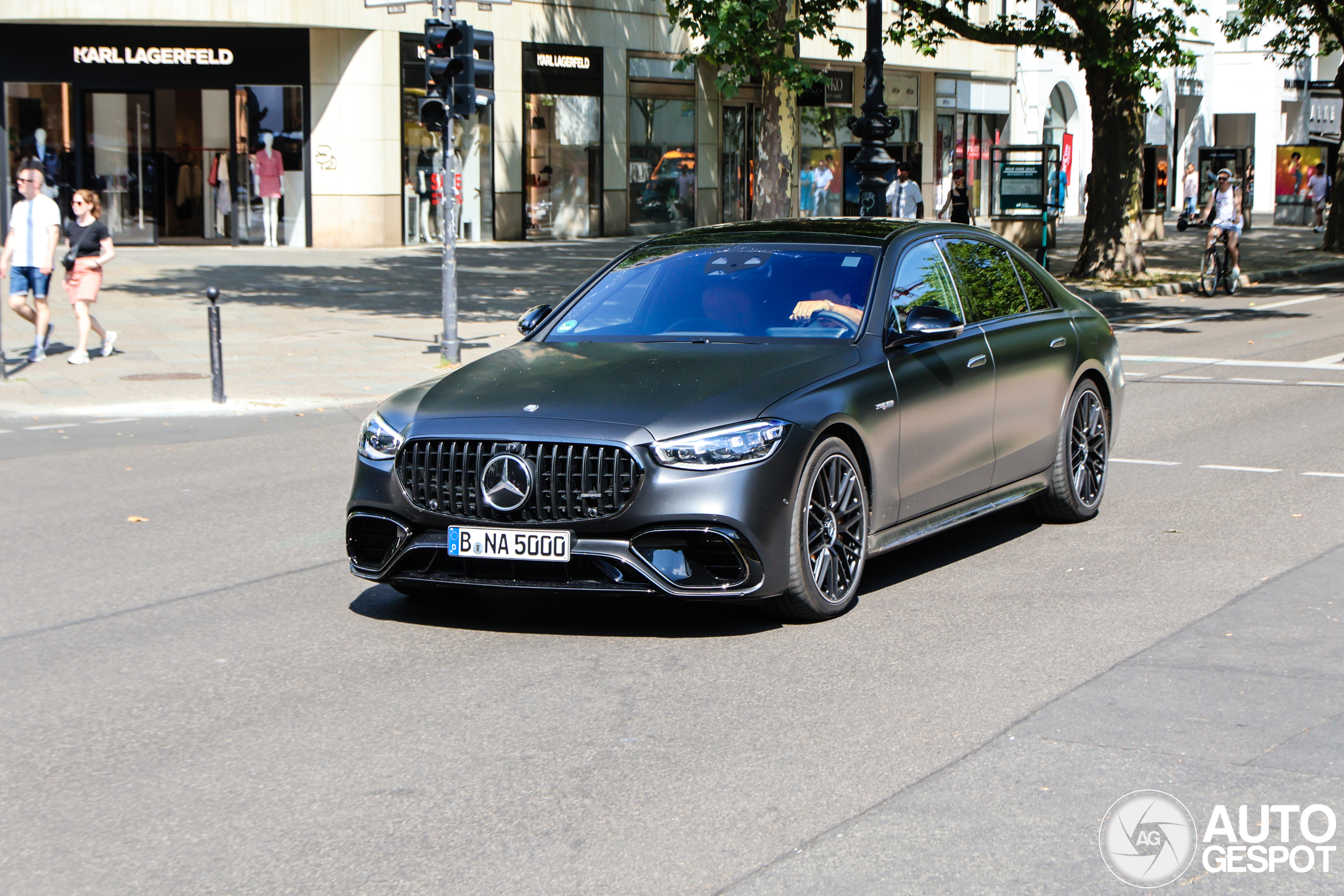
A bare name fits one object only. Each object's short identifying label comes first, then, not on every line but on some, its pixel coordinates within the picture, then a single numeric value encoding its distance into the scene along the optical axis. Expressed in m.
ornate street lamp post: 21.39
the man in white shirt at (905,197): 27.91
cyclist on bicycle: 25.72
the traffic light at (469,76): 16.70
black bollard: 14.13
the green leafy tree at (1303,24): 34.84
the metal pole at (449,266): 16.91
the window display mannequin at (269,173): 31.98
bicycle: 26.48
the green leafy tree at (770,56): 23.89
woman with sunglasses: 16.86
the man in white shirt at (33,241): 16.23
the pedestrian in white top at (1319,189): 44.22
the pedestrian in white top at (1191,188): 45.72
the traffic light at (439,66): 16.45
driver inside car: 7.05
